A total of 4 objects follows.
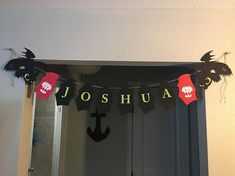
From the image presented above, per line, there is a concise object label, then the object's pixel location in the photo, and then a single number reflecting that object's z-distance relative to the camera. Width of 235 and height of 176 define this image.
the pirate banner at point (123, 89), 1.74
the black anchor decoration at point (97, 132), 3.37
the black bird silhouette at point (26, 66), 1.83
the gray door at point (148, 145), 2.68
